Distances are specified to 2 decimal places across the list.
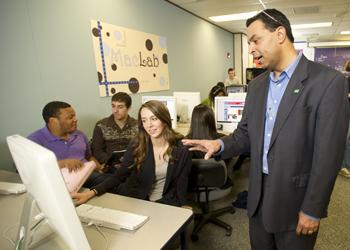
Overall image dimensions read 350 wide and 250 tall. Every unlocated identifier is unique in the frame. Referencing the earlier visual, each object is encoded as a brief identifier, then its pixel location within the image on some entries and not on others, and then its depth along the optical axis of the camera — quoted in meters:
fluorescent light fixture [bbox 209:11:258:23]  5.74
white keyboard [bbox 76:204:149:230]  1.14
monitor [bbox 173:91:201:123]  3.57
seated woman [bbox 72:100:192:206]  1.71
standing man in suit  1.05
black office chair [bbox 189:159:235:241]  2.03
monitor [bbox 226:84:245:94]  4.56
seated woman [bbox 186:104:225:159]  2.40
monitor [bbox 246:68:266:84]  6.78
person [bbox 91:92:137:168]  2.73
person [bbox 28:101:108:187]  2.20
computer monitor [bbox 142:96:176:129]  3.21
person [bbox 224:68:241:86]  7.02
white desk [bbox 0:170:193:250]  1.04
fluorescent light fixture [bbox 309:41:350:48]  10.98
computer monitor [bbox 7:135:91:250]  0.59
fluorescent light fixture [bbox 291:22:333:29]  7.25
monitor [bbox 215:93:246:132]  3.16
